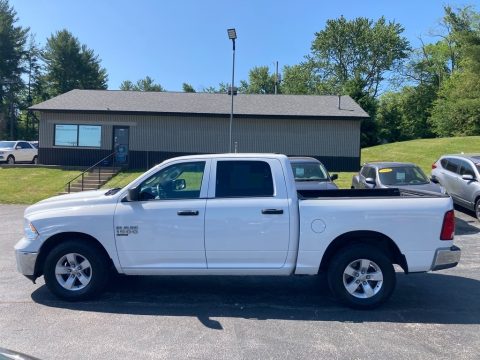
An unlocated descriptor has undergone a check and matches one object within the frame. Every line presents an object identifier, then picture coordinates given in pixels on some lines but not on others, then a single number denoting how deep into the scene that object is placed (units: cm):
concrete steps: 2114
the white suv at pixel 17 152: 2836
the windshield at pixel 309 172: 1228
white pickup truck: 585
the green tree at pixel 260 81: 7781
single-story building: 2647
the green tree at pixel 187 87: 8163
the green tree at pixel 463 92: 4138
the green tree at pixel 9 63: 5781
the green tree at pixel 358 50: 6450
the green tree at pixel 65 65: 6319
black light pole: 2095
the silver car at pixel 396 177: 1273
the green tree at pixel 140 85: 10294
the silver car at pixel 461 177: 1340
